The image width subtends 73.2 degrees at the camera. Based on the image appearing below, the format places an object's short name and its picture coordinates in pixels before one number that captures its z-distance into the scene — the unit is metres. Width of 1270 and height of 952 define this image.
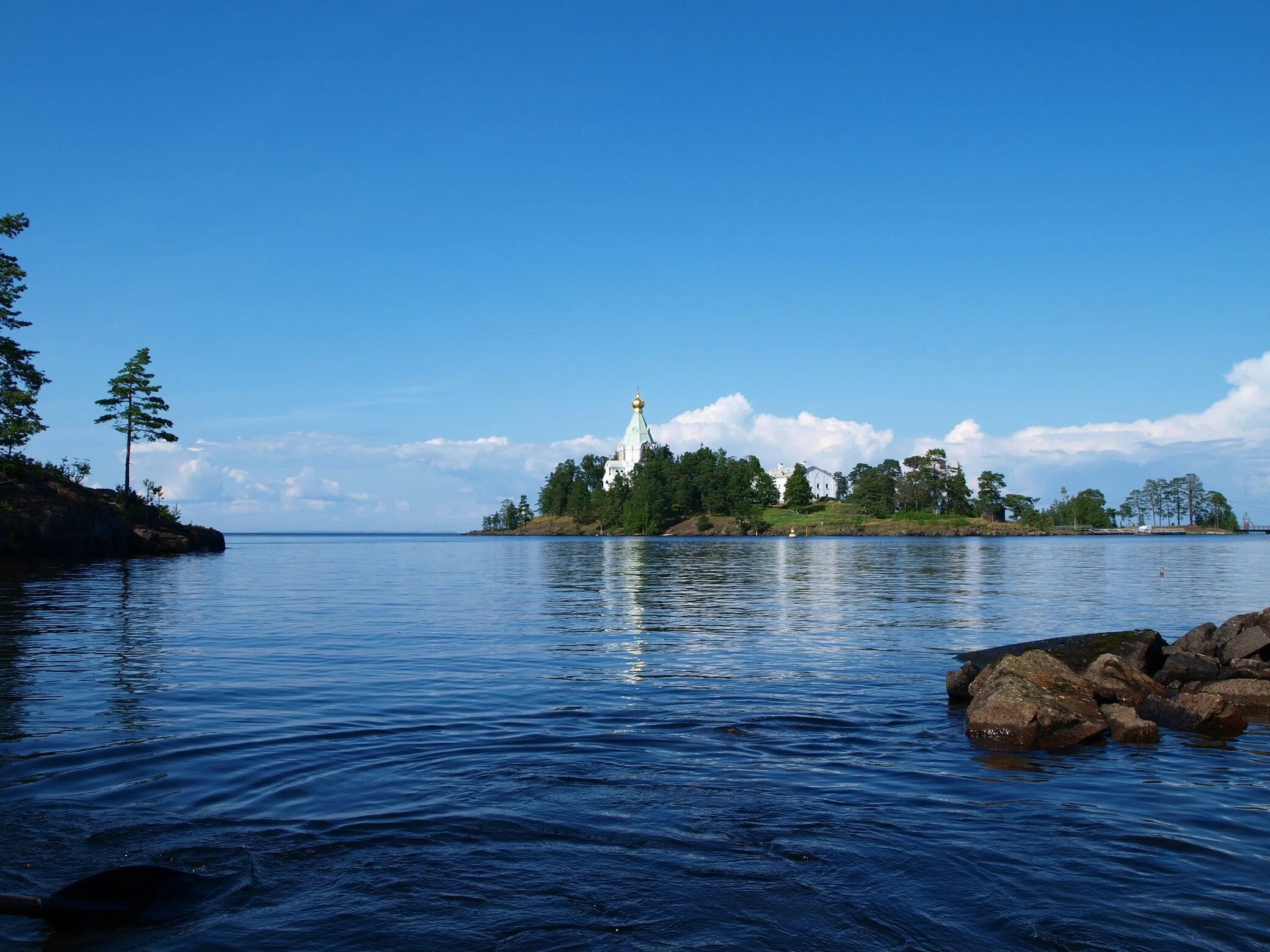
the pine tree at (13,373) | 55.28
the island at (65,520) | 60.88
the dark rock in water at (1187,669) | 19.03
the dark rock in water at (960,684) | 17.66
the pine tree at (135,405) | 79.50
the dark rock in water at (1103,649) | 19.48
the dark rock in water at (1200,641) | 20.94
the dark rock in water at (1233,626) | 20.53
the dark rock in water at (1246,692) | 17.16
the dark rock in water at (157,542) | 78.00
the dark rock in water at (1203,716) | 15.47
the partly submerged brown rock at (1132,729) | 14.81
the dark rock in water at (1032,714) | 14.44
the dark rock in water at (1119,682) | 17.16
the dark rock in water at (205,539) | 92.31
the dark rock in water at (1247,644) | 19.38
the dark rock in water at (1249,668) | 18.78
